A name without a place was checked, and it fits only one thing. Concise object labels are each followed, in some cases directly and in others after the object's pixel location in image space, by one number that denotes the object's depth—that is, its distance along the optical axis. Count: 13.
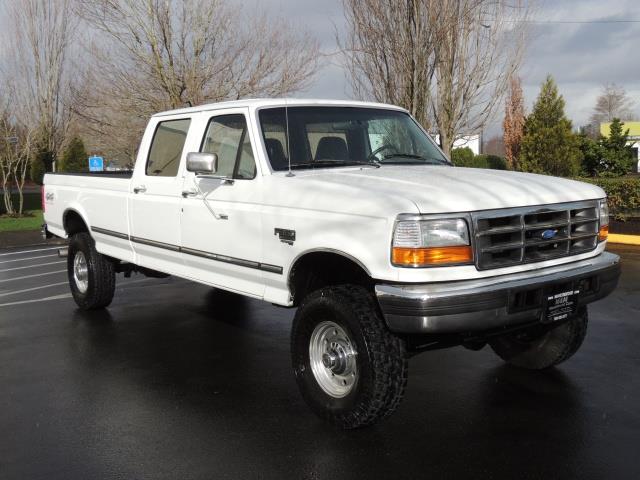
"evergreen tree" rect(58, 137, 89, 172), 31.30
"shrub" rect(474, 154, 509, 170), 34.47
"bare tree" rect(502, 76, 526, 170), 37.60
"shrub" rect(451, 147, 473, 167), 30.01
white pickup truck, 3.86
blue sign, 19.47
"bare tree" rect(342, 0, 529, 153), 14.07
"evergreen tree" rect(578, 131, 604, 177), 22.64
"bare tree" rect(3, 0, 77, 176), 23.48
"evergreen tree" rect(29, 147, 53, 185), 39.42
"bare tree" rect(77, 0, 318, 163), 16.61
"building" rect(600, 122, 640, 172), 43.63
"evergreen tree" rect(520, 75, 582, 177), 21.50
